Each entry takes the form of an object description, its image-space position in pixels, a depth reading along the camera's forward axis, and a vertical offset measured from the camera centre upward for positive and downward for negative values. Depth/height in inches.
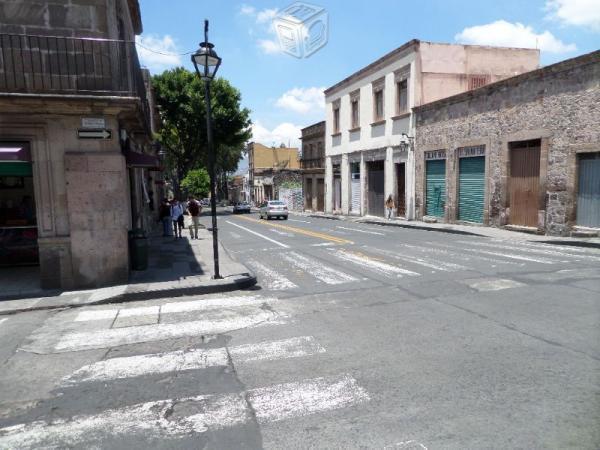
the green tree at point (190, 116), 1450.5 +260.0
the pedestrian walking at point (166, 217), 722.2 -45.7
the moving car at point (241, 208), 1889.8 -85.4
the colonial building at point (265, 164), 2438.0 +146.4
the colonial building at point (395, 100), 965.2 +218.5
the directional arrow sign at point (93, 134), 324.2 +44.2
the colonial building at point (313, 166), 1624.0 +87.0
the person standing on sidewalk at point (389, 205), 1050.1 -46.4
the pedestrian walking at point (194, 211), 690.2 -34.8
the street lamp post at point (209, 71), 331.6 +95.2
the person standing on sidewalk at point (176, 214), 727.7 -41.6
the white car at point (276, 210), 1256.2 -64.2
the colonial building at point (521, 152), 571.8 +53.8
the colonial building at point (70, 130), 315.0 +46.7
